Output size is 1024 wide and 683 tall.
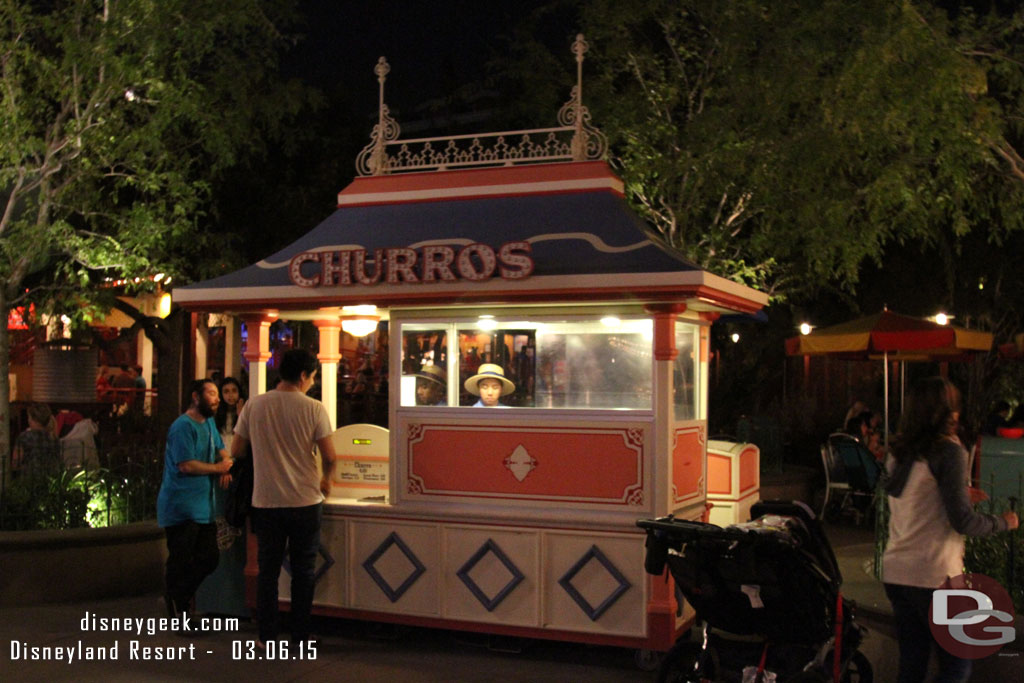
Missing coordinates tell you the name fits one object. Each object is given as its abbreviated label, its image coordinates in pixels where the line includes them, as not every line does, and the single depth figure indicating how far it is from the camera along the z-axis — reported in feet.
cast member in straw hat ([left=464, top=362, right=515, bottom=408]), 25.32
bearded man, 24.62
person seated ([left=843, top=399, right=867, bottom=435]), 51.96
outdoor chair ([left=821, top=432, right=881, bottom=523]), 42.98
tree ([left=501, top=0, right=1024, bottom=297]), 37.55
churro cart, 23.49
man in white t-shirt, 23.34
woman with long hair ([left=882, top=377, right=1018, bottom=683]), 15.52
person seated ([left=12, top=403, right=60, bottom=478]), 32.01
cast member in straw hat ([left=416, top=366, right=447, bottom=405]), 25.93
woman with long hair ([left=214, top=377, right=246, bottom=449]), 30.04
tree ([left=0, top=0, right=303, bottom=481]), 36.50
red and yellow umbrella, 44.57
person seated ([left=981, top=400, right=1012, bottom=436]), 50.34
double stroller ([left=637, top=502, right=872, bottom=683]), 16.43
